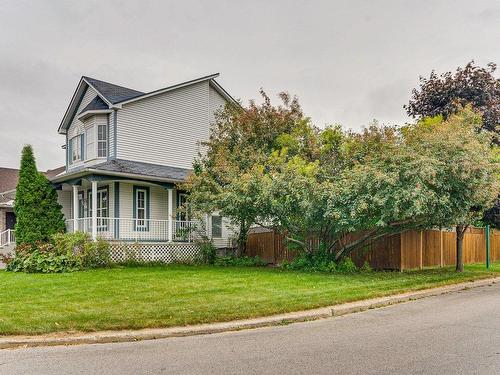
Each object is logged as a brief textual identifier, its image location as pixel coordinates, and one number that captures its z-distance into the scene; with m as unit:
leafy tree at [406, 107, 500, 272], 15.02
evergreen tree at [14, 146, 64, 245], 22.36
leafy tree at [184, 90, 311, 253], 18.17
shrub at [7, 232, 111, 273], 18.02
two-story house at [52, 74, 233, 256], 22.61
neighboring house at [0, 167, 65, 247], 28.16
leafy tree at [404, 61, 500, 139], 22.80
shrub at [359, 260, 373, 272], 18.00
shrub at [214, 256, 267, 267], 21.70
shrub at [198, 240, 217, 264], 22.64
